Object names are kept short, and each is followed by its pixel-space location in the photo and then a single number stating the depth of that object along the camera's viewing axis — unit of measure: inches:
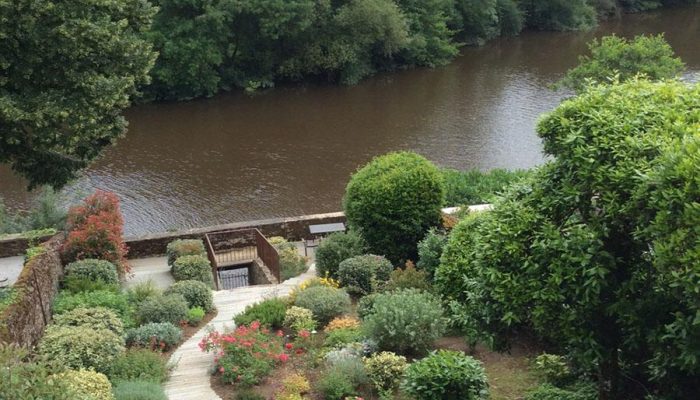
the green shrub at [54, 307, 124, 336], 419.9
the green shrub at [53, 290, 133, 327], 450.9
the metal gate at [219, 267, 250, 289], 684.7
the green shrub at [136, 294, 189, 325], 462.0
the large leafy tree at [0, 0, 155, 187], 497.9
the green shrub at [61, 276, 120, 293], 499.5
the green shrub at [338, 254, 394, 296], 510.6
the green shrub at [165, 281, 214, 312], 502.9
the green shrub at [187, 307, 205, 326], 477.1
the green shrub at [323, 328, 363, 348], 406.0
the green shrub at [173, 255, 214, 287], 581.3
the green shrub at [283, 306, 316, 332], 433.4
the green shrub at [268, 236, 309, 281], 609.0
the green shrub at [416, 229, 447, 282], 503.2
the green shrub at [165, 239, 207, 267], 629.9
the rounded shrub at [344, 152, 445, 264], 553.9
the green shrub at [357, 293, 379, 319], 444.2
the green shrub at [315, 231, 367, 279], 555.5
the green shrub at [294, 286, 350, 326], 453.7
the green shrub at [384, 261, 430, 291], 480.7
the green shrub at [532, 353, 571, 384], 343.3
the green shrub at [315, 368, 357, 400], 351.6
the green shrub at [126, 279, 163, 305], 497.8
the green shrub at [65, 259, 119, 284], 520.7
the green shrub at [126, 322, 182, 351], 428.1
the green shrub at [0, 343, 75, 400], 270.7
